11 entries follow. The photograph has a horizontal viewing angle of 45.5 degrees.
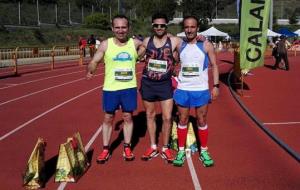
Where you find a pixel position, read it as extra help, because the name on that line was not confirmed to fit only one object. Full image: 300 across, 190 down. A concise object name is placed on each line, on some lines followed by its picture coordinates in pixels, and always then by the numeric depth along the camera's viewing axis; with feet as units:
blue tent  133.68
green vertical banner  31.20
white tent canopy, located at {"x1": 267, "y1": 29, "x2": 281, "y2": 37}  103.48
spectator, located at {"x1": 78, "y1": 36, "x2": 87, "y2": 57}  74.59
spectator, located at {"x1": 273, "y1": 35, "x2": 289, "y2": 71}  58.04
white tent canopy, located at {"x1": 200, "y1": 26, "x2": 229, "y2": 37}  117.54
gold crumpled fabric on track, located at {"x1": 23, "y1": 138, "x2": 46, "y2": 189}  13.63
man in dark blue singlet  15.56
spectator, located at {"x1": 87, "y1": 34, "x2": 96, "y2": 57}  76.46
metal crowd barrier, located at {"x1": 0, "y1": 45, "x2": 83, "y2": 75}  64.27
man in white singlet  15.31
